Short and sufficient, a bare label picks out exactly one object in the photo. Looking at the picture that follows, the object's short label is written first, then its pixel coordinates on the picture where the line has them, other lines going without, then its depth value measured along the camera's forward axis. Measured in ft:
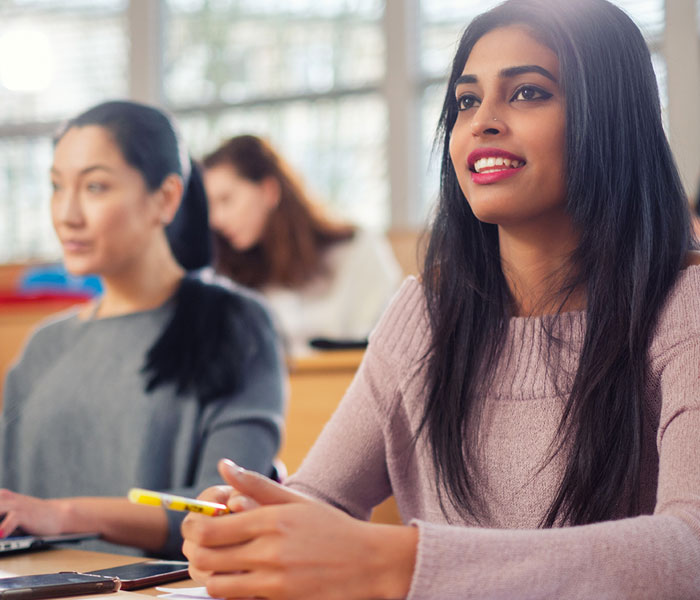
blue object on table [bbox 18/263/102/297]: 14.40
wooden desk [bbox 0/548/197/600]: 3.39
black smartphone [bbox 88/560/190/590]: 3.08
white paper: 2.86
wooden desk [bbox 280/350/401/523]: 8.18
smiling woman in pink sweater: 3.40
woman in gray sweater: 5.47
